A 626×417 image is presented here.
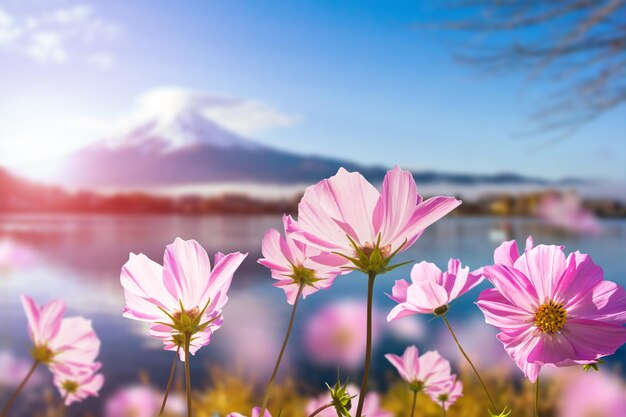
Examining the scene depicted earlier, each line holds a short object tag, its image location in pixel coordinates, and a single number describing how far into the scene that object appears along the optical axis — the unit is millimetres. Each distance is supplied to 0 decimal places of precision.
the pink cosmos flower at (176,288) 223
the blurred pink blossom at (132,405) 864
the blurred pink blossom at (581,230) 3668
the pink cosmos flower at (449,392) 333
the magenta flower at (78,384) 372
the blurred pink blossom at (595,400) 924
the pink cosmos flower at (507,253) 230
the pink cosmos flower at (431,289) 244
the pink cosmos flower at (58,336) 342
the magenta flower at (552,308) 203
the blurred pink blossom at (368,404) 309
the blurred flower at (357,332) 1417
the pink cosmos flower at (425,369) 334
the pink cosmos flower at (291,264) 262
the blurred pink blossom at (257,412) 231
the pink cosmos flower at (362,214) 203
